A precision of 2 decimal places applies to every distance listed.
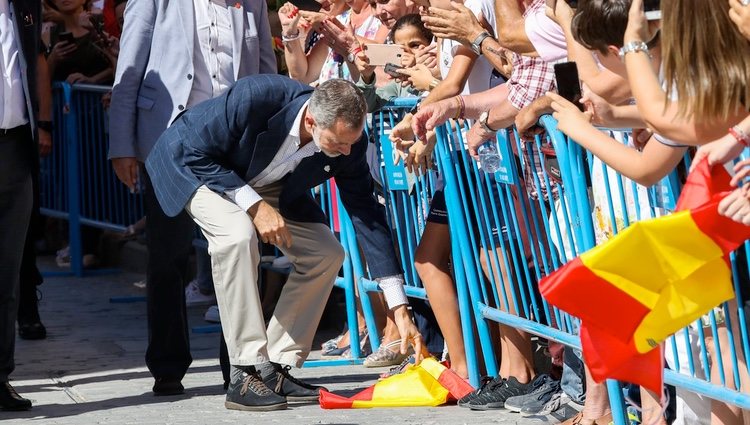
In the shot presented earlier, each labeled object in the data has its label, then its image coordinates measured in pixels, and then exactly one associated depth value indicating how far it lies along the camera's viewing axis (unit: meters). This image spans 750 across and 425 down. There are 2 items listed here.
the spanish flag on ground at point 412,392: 12.39
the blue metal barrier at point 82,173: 22.14
